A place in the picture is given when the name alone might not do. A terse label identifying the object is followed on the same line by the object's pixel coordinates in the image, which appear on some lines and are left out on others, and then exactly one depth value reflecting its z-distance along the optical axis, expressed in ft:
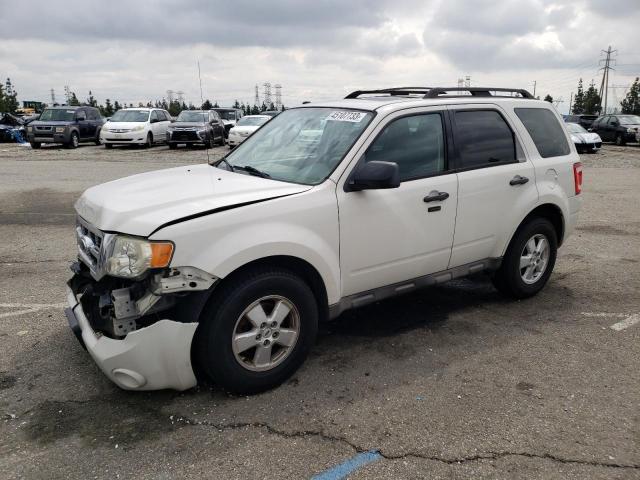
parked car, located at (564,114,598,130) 103.44
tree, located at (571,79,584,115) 233.76
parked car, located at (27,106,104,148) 76.28
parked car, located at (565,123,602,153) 77.66
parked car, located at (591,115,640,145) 93.71
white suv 9.92
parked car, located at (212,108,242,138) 98.97
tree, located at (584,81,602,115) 219.20
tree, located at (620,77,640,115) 196.54
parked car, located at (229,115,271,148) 75.46
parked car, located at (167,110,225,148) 77.20
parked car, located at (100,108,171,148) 76.74
